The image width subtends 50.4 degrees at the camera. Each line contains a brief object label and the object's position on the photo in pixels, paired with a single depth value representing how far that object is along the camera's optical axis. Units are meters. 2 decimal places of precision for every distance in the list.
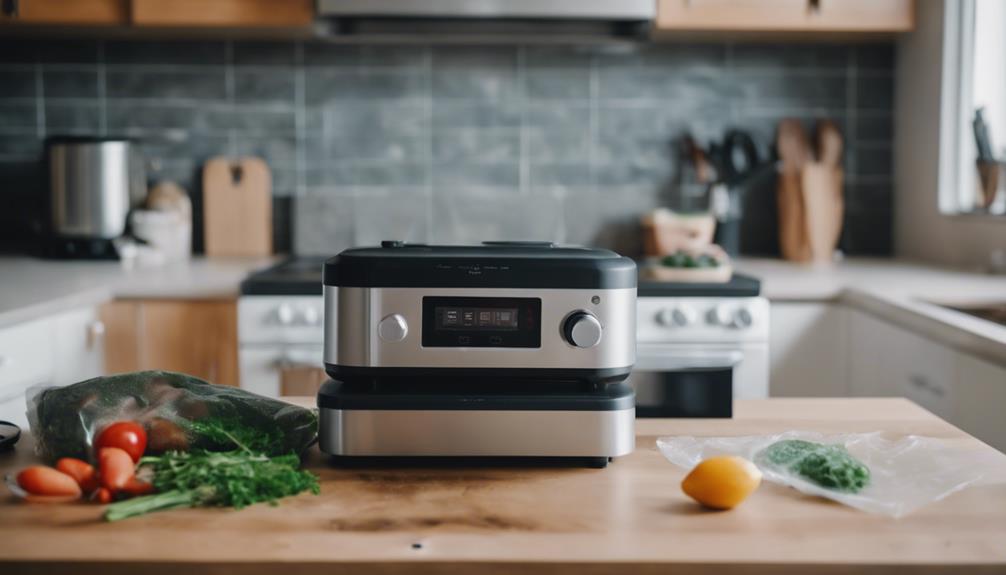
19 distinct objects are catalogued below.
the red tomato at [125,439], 1.16
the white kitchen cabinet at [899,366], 2.22
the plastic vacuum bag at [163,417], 1.22
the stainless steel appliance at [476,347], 1.23
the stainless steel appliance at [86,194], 3.21
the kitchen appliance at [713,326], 2.80
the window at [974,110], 2.98
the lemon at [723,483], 1.08
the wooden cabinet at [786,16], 3.16
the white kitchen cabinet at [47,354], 2.36
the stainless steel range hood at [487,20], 3.15
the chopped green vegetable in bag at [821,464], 1.14
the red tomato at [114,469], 1.10
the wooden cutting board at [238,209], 3.56
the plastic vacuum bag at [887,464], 1.12
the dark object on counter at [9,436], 1.31
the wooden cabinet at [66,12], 3.15
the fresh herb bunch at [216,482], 1.08
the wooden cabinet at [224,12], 3.16
